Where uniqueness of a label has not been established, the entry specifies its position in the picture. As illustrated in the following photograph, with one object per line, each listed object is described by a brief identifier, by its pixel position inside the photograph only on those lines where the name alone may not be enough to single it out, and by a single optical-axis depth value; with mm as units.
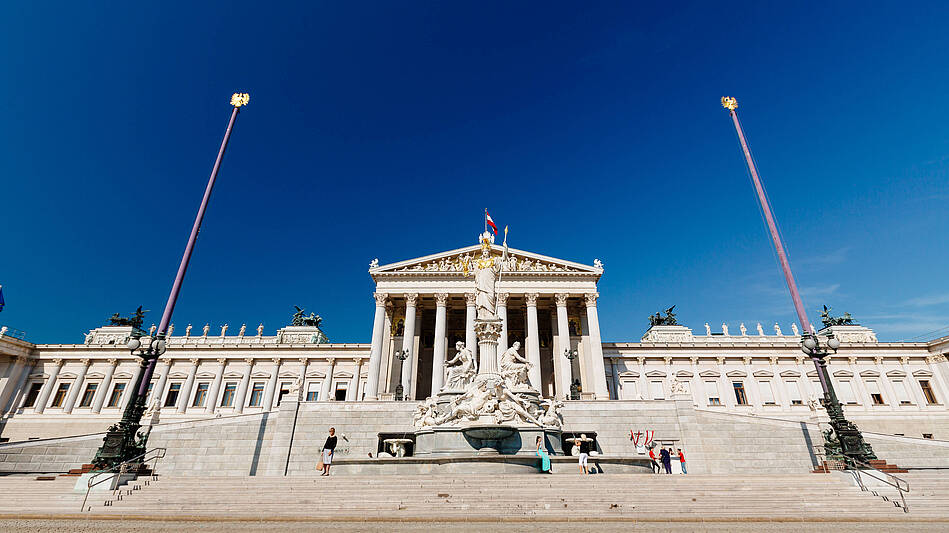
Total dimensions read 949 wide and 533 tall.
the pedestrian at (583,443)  16903
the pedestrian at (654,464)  16362
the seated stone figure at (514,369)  17859
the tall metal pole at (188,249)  14701
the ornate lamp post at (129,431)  12172
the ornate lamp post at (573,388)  34078
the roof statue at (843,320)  54684
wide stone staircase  9352
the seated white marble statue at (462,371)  18281
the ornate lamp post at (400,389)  33656
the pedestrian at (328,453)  14992
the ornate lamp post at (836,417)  12984
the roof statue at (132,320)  50716
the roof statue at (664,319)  59009
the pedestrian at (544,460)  14016
